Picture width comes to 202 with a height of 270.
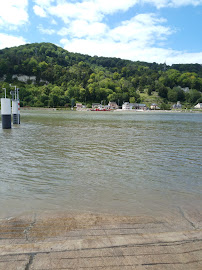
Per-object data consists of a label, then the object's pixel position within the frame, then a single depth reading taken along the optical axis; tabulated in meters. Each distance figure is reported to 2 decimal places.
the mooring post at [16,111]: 39.00
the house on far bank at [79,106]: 180.45
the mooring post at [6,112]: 31.70
